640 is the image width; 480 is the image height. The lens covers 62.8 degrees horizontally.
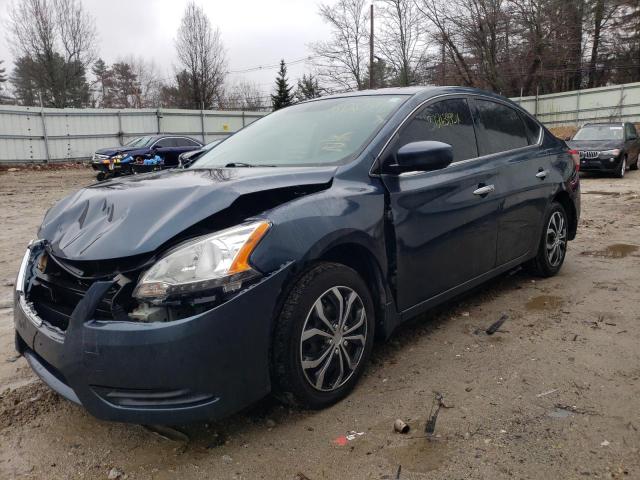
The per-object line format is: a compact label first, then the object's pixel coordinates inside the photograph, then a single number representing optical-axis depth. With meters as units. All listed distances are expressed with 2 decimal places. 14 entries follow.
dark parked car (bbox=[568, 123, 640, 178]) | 13.95
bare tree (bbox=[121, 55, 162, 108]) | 49.91
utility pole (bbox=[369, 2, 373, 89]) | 29.89
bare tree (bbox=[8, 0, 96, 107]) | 30.84
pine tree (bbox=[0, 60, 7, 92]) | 52.81
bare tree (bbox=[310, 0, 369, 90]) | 39.28
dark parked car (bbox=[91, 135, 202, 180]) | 16.62
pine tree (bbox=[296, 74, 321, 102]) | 38.78
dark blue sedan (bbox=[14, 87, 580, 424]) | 2.07
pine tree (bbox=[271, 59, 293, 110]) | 35.91
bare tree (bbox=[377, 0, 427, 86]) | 36.00
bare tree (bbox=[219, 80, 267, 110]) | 42.56
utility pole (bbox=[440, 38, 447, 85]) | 35.05
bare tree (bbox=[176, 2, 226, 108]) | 35.25
